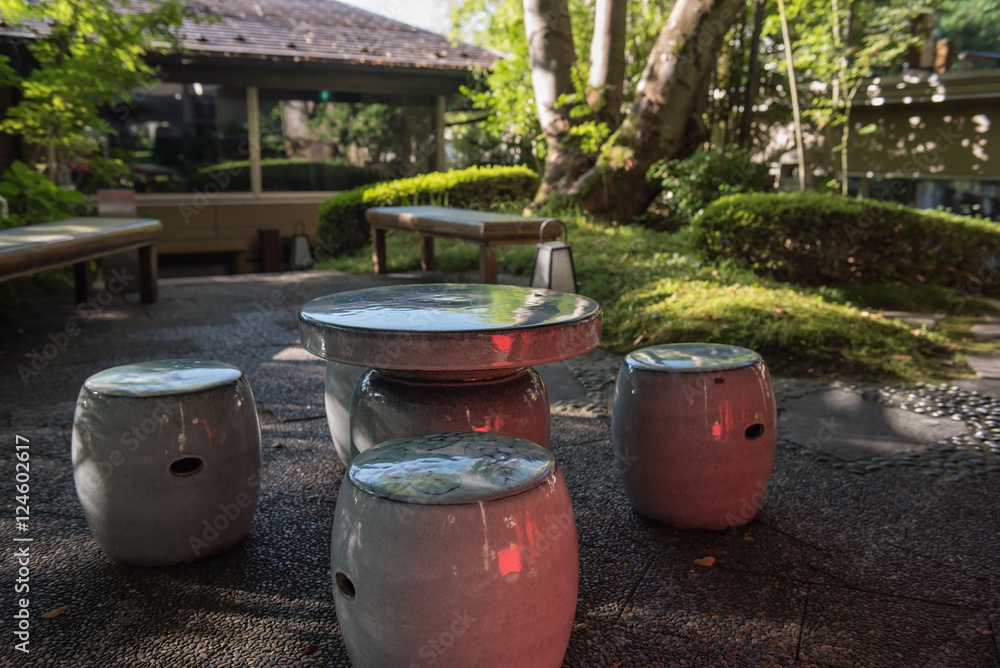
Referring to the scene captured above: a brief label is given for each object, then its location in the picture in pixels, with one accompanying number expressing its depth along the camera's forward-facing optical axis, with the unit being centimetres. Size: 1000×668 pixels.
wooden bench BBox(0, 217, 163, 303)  513
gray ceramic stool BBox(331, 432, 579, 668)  183
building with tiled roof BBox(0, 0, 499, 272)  1352
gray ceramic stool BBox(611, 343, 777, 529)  300
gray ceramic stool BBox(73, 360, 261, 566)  269
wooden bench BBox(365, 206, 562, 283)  709
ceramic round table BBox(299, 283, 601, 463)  242
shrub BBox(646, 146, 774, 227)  1020
